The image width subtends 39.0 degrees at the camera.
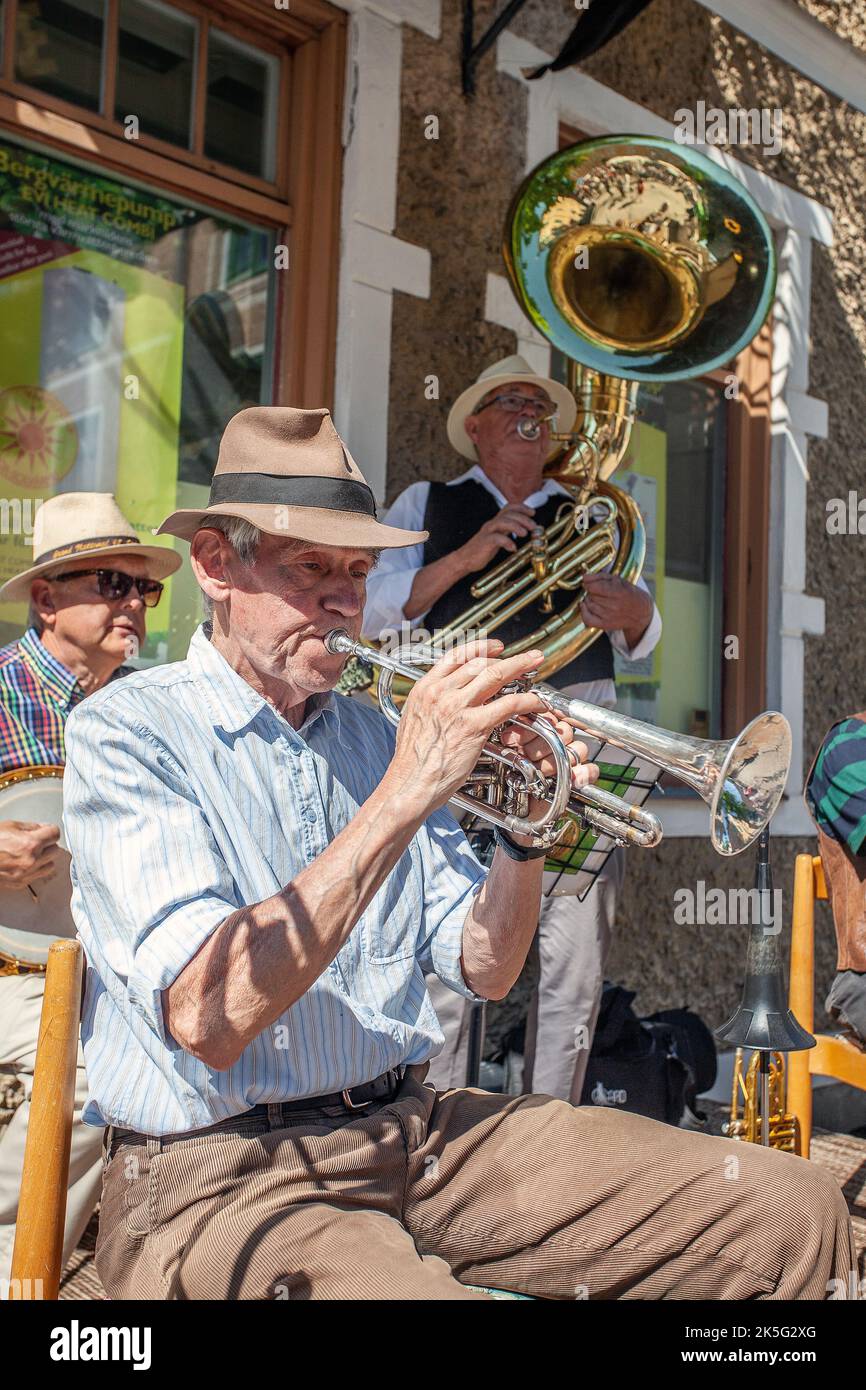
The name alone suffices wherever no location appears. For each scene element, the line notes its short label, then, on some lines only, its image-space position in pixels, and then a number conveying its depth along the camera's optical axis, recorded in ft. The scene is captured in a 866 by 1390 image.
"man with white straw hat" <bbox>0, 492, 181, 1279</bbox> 7.96
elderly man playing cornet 4.87
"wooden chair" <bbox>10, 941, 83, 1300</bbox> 4.50
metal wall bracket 14.02
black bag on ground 11.89
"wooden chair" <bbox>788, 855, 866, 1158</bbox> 9.03
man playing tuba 11.17
